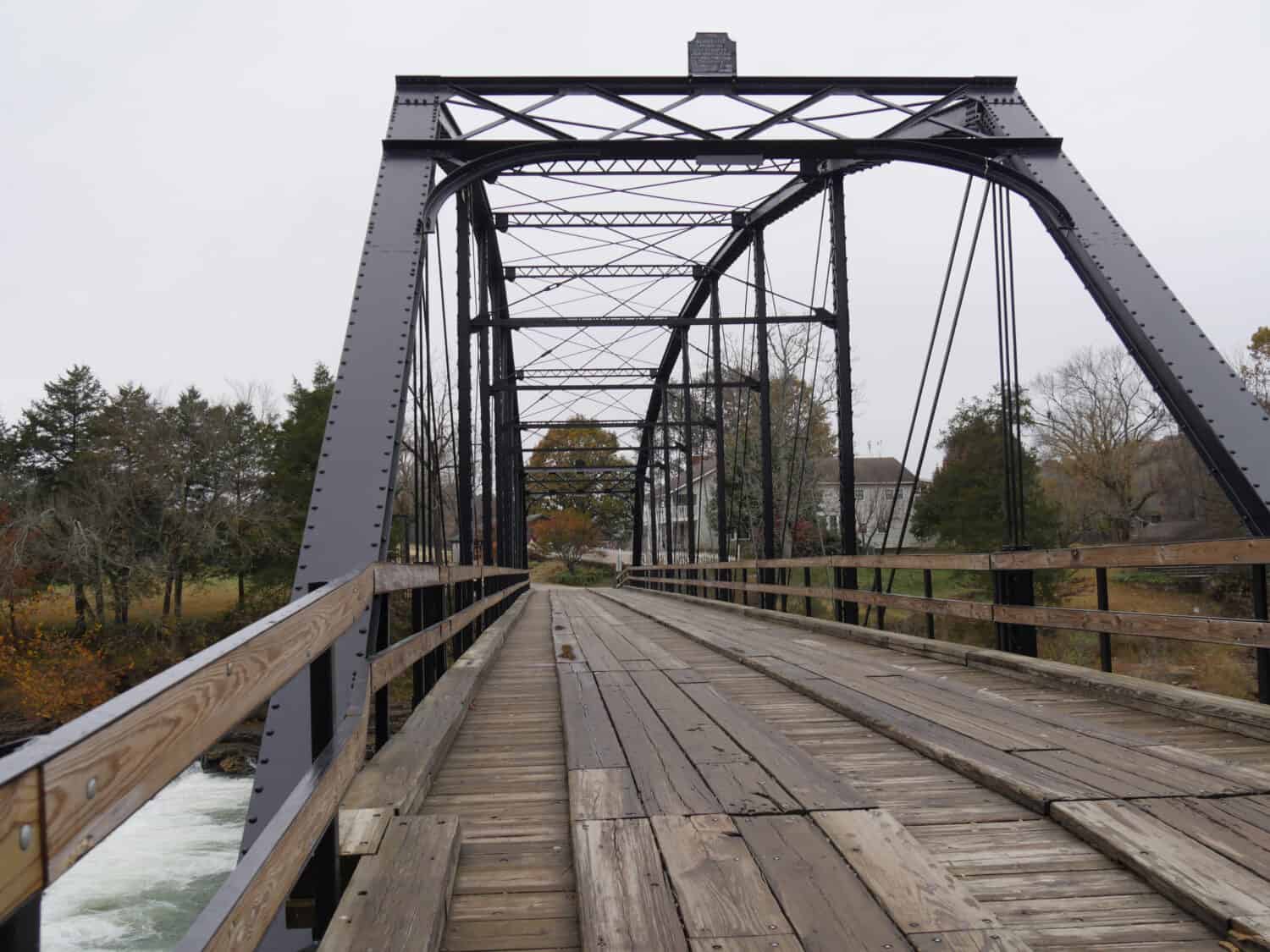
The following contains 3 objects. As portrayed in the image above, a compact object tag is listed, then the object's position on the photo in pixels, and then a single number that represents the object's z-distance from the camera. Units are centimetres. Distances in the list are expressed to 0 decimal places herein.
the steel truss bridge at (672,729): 190
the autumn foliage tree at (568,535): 5884
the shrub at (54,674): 2689
